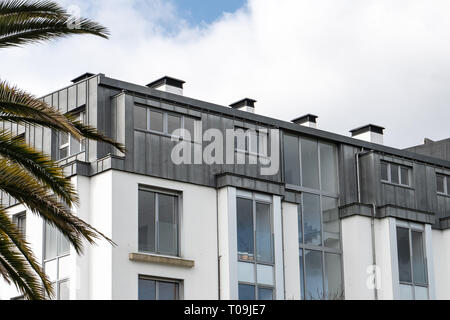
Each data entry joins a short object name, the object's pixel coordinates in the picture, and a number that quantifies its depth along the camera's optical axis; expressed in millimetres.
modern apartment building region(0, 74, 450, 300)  29281
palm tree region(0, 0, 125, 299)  16938
